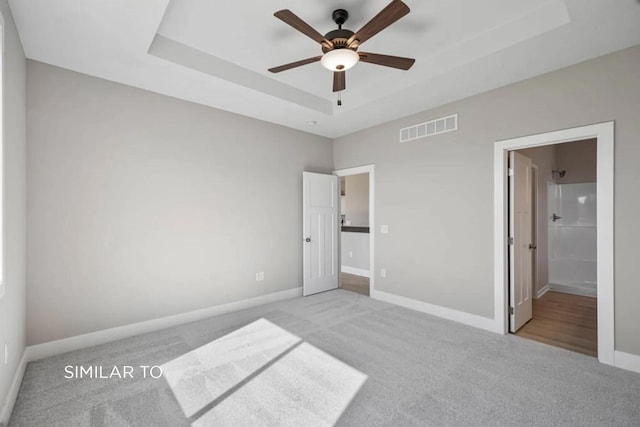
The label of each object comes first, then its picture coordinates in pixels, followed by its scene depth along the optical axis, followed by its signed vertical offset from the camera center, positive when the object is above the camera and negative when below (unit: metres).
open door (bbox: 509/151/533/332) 3.25 -0.37
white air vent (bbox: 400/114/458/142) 3.63 +1.09
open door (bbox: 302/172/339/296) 4.72 -0.35
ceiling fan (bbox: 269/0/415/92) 1.86 +1.25
